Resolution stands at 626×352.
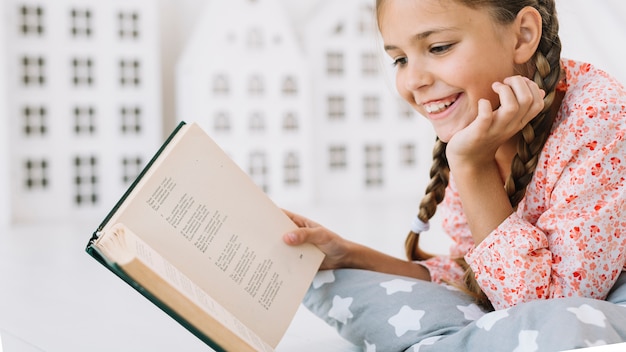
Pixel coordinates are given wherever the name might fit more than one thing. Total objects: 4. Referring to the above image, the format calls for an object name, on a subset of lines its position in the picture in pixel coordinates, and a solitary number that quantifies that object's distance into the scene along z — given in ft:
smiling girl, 2.76
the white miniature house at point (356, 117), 10.00
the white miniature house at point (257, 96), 9.20
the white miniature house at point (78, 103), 8.61
